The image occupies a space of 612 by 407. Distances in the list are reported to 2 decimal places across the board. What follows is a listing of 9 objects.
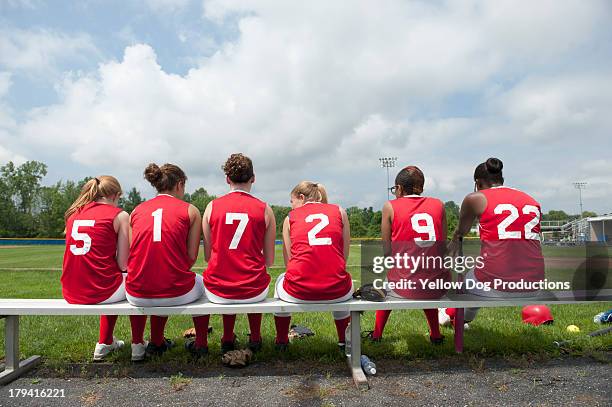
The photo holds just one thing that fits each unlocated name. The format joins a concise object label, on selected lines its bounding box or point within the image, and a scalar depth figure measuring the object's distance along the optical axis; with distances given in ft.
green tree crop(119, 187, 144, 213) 328.43
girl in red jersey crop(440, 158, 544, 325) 11.96
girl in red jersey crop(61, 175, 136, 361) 11.66
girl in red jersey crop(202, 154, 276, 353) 11.37
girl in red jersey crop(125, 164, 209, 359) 11.27
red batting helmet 16.68
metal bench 10.99
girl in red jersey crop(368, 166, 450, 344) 12.17
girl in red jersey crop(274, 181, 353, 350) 11.39
